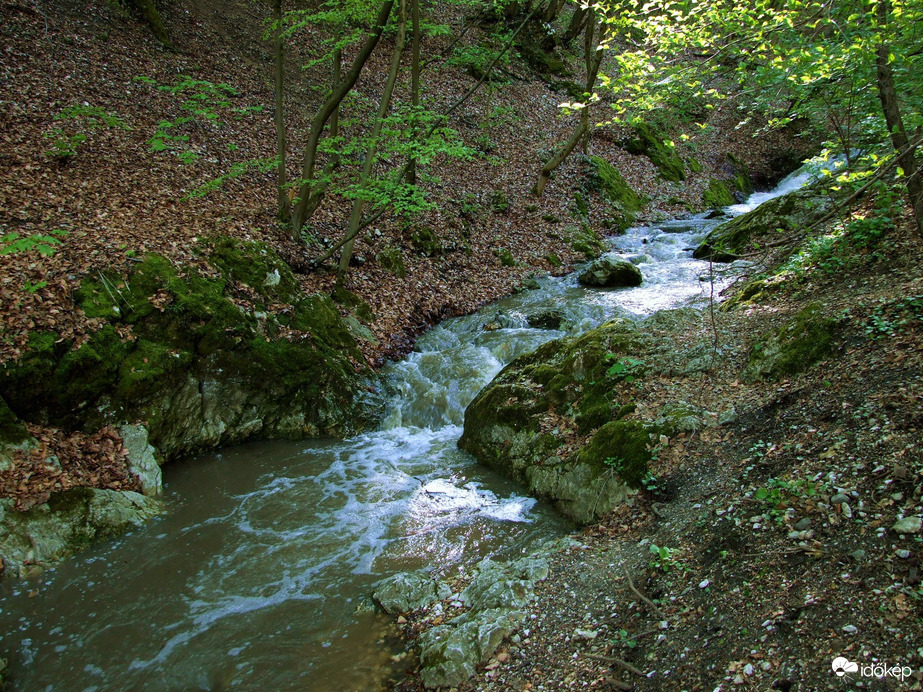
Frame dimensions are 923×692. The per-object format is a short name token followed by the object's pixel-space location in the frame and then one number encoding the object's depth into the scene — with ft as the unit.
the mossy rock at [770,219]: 36.24
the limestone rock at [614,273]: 40.52
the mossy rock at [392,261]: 36.47
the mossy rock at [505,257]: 43.96
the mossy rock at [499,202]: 48.85
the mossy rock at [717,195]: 67.17
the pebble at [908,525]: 9.27
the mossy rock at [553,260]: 46.16
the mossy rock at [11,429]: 16.99
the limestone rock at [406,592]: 14.29
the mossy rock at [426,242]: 39.83
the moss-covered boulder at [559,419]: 17.25
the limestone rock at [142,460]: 19.43
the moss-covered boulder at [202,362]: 19.24
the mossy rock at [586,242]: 49.53
